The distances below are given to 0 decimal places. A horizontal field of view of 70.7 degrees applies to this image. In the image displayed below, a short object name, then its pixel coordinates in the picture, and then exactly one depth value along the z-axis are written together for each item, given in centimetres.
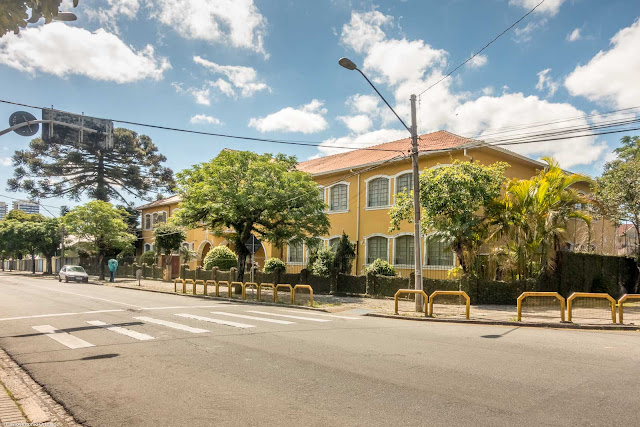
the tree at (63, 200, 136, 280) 3766
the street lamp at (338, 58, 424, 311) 1483
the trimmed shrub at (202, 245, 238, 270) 3150
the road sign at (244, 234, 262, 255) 2005
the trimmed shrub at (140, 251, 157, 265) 4150
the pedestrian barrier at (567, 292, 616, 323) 1178
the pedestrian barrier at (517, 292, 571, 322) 1214
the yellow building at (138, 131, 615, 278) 2294
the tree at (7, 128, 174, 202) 4962
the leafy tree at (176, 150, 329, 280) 2019
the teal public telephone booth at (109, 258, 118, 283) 3462
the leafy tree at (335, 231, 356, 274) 2522
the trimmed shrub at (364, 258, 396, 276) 2166
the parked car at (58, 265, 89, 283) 3450
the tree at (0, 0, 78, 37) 449
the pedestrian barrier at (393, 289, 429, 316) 1410
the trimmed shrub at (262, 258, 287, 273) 2812
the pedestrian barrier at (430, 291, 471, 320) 1314
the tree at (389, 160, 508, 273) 1738
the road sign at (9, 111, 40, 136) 1241
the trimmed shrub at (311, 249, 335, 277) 2412
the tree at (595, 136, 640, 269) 1898
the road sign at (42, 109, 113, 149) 1295
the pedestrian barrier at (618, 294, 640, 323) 1166
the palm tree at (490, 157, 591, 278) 1741
